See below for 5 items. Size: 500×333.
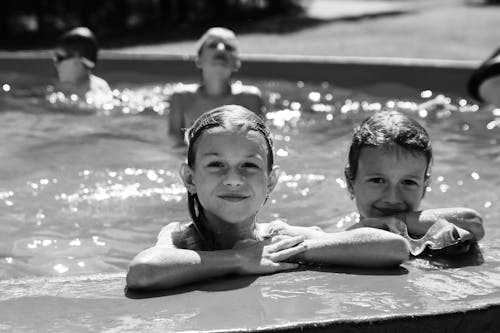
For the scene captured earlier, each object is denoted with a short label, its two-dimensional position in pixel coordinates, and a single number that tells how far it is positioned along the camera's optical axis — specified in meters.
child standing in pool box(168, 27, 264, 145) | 6.35
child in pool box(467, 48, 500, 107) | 7.43
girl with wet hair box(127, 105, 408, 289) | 2.82
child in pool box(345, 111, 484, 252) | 3.26
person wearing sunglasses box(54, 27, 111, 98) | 7.94
